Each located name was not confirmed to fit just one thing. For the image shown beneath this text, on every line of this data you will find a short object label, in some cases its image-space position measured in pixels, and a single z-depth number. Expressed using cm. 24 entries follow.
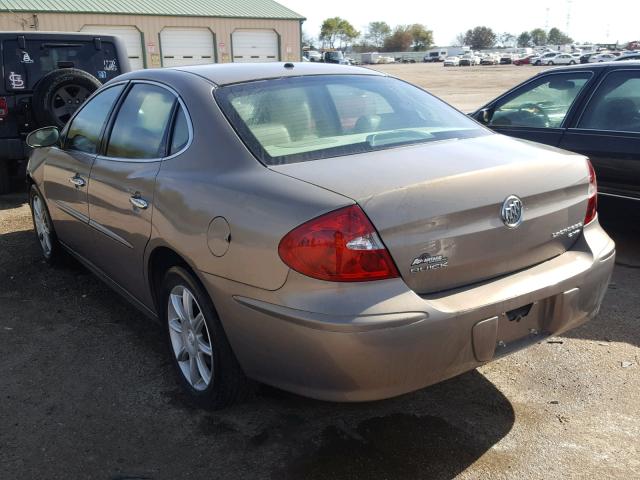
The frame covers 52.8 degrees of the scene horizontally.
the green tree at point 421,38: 14250
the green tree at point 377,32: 15338
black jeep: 714
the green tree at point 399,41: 14188
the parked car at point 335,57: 5438
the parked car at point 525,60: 7375
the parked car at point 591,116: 489
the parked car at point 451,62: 7669
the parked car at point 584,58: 5426
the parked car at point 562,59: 6307
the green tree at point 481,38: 14588
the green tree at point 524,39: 15182
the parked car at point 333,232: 241
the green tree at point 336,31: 13862
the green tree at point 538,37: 15051
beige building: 2886
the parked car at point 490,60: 8038
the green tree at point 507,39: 15050
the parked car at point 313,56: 6828
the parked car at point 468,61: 7700
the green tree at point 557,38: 14855
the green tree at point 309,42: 13338
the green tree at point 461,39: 14941
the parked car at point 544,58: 6837
